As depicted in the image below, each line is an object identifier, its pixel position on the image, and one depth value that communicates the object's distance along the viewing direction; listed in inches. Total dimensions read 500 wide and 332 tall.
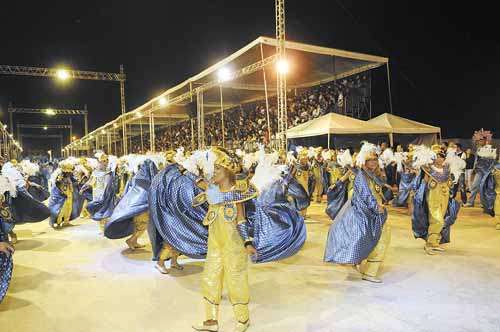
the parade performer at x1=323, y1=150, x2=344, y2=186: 491.6
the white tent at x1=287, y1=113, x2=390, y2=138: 538.9
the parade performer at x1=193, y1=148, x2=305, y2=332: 141.7
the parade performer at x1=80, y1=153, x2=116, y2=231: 327.3
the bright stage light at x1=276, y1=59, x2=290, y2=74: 456.1
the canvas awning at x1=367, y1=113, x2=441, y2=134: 571.8
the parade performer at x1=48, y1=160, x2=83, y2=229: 380.5
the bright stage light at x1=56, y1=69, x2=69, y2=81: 976.9
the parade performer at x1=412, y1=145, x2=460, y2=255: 249.1
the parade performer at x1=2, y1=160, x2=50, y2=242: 312.8
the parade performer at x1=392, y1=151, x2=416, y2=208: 387.5
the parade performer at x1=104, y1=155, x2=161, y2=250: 252.2
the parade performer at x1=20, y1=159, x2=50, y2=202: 420.4
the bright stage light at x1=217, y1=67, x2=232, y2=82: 619.1
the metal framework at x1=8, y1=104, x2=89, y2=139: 1502.2
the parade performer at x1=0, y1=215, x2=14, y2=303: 162.2
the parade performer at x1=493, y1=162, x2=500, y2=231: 322.3
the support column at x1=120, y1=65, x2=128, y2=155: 947.7
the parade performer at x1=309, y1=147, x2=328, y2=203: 518.9
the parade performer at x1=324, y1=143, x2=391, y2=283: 196.5
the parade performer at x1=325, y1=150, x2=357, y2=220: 312.7
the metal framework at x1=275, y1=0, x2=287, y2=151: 460.0
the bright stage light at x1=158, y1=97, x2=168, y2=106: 866.6
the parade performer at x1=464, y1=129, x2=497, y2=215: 371.9
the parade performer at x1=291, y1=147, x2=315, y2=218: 407.2
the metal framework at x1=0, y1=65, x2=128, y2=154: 916.2
